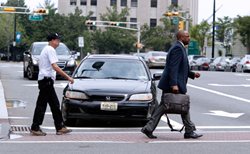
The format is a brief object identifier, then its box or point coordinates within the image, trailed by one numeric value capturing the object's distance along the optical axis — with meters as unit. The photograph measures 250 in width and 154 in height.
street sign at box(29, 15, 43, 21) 64.05
